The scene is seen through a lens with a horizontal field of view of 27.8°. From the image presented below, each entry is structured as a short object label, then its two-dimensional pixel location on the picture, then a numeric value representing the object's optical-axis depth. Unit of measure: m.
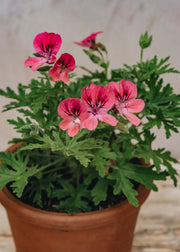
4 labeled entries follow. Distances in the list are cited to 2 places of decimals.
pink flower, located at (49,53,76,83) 0.72
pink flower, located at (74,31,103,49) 0.97
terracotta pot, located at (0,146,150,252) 0.85
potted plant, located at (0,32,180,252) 0.80
